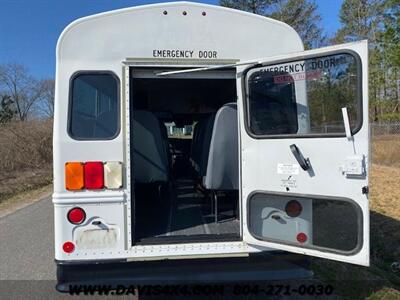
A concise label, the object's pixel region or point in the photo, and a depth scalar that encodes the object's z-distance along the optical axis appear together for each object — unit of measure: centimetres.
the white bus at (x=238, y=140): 402
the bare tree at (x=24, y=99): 5233
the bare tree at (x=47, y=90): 4971
